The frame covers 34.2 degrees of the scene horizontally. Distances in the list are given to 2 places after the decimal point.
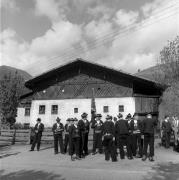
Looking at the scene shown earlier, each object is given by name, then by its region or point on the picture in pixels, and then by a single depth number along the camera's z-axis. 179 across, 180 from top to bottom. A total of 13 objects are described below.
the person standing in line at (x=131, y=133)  13.13
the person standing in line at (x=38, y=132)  15.94
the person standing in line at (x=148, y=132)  11.83
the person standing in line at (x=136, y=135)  13.05
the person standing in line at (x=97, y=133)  14.27
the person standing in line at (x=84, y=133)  13.38
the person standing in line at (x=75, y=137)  12.64
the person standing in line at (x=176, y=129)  14.95
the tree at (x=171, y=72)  29.80
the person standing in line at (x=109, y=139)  11.97
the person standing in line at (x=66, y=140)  14.51
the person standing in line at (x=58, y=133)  14.57
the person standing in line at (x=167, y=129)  16.36
